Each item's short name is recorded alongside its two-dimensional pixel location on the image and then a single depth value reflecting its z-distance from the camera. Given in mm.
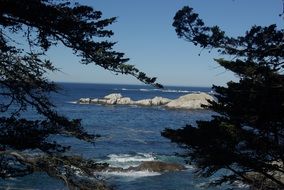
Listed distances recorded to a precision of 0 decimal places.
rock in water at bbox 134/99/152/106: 100250
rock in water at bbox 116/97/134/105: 102162
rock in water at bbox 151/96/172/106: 100988
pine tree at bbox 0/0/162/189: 8234
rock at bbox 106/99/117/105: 100250
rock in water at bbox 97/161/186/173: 30922
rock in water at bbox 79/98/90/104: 101181
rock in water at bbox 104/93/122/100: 102375
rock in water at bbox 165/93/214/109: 92888
